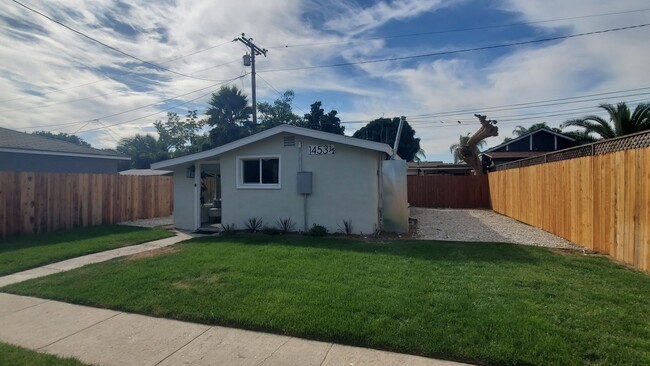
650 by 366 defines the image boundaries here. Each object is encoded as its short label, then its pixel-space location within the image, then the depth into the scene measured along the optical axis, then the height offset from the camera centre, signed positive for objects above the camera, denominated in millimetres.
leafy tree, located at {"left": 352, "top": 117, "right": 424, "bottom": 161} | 36678 +5466
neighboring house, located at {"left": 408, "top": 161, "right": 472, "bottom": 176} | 30031 +1326
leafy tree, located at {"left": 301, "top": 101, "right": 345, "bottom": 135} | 34031 +6534
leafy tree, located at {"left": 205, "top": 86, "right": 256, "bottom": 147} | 29117 +6250
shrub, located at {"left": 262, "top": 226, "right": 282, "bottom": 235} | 10359 -1432
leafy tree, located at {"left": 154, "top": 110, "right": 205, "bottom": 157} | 41656 +6575
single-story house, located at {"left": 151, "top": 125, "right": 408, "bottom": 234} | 10039 +128
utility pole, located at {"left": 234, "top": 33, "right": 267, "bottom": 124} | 21078 +8480
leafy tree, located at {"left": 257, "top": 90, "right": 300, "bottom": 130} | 35375 +7743
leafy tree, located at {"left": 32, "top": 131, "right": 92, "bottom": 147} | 45269 +6804
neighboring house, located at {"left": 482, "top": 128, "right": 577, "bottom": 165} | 25281 +3061
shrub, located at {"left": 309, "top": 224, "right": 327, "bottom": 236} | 9844 -1355
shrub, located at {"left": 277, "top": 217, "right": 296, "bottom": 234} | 10664 -1281
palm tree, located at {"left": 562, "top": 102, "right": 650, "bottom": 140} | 15633 +3068
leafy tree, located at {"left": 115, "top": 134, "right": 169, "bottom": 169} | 39969 +4581
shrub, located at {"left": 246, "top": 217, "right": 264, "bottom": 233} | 10977 -1283
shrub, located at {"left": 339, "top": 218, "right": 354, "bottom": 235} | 10078 -1272
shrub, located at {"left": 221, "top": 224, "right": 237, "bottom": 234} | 11152 -1456
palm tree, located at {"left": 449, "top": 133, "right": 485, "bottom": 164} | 39750 +4793
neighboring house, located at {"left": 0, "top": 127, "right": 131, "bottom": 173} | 14188 +1368
